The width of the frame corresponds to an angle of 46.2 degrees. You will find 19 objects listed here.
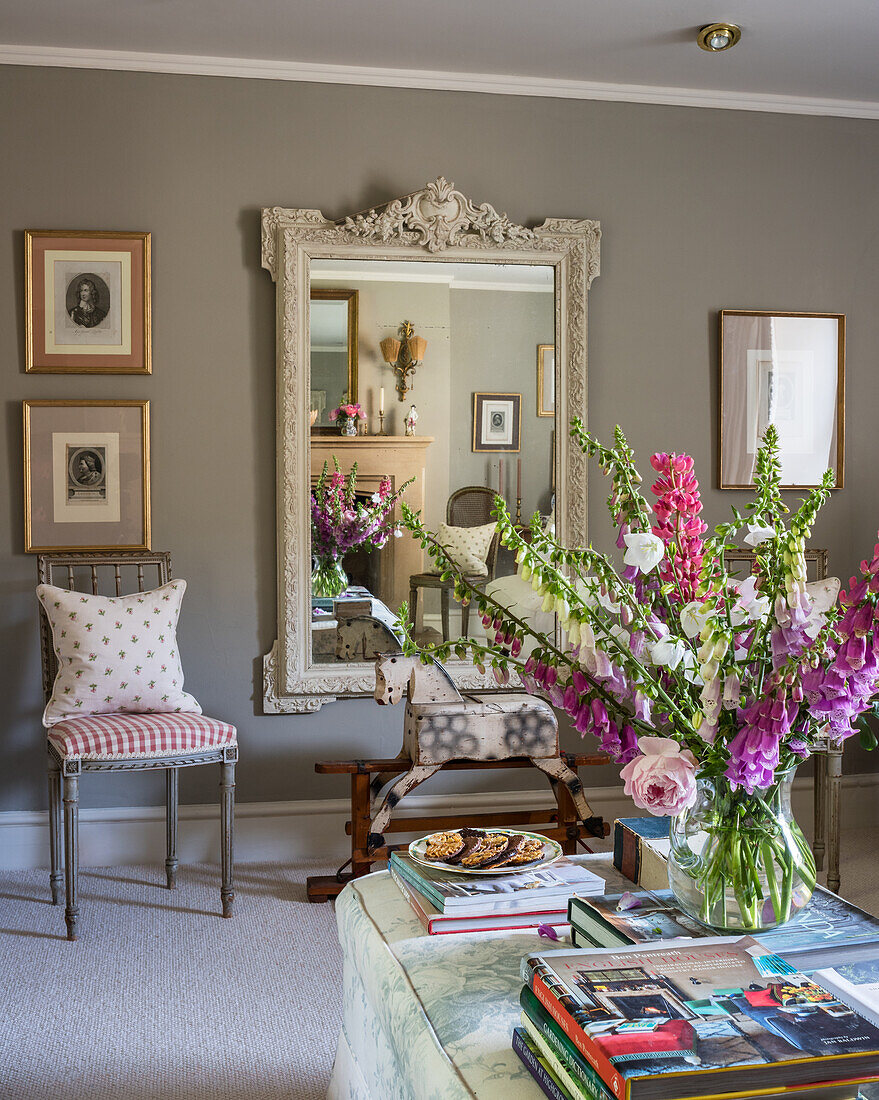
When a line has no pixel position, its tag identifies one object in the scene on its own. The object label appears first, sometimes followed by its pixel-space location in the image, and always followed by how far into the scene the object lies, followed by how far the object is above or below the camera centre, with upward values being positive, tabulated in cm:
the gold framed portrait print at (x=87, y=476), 345 +1
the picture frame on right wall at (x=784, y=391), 388 +35
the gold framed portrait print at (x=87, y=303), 344 +59
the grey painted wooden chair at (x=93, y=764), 291 -82
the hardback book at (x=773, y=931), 134 -61
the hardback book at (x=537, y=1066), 107 -63
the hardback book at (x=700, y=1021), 97 -55
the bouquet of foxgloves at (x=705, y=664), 117 -22
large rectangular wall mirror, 358 +35
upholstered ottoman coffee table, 118 -67
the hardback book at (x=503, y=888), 154 -62
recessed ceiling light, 324 +142
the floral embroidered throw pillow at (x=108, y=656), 311 -54
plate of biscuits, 163 -61
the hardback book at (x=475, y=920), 153 -66
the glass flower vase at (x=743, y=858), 133 -49
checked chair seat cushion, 291 -74
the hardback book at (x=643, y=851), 166 -61
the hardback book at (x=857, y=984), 112 -58
